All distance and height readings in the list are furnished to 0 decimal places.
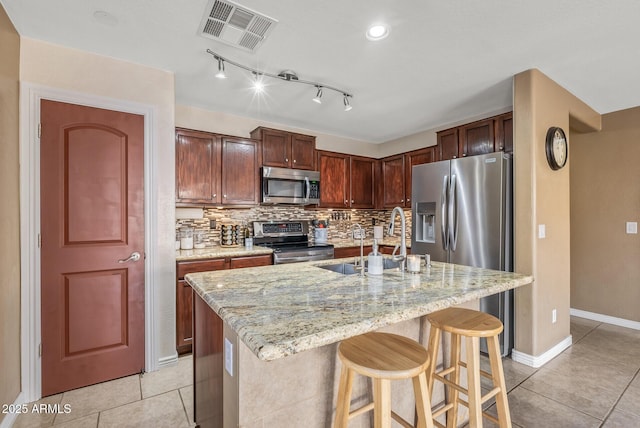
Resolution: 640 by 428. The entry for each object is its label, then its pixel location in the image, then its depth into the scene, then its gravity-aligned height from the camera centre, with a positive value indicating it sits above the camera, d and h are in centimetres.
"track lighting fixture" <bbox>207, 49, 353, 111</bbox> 229 +121
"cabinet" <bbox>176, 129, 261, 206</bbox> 317 +51
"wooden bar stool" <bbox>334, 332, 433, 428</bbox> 110 -57
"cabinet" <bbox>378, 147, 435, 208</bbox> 419 +58
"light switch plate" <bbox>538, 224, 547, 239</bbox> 256 -16
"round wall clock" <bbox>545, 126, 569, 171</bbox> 263 +58
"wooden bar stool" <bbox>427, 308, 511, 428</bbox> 142 -75
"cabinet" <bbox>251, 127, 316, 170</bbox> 370 +84
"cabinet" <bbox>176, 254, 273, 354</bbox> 275 -81
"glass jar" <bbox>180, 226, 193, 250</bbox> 327 -27
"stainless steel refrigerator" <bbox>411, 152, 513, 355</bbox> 272 -3
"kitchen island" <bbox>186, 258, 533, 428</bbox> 97 -37
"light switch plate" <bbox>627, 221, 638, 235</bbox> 338 -17
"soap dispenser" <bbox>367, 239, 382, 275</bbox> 173 -30
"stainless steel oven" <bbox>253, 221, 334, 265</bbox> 345 -37
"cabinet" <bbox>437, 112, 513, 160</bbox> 313 +84
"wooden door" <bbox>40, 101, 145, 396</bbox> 212 -22
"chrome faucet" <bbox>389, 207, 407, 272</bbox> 183 -24
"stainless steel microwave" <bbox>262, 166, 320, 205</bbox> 365 +35
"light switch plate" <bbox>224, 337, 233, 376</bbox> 119 -58
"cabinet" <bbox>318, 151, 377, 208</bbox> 428 +50
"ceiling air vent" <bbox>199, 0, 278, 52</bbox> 178 +121
